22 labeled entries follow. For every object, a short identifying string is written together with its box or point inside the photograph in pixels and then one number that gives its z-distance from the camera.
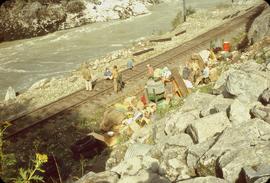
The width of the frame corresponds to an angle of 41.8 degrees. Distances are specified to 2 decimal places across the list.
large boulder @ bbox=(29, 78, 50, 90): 18.67
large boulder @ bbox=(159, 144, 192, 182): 6.59
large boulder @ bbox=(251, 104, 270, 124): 6.80
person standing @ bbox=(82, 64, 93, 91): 15.29
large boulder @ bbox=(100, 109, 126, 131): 12.35
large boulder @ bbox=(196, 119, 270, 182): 5.61
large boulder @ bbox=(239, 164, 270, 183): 4.91
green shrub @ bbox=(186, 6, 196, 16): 33.00
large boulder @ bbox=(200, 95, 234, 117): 7.99
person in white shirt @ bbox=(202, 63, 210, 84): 13.88
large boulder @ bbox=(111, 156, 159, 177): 6.94
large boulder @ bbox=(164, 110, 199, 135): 8.27
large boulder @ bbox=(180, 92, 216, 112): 9.23
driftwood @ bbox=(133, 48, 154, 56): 21.44
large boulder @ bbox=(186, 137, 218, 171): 6.50
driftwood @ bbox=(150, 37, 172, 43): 24.33
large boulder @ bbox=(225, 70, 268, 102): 8.39
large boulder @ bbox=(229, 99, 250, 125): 7.26
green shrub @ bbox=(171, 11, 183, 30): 29.93
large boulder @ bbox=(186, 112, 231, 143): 7.23
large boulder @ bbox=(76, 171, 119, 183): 6.77
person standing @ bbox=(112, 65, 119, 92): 14.96
